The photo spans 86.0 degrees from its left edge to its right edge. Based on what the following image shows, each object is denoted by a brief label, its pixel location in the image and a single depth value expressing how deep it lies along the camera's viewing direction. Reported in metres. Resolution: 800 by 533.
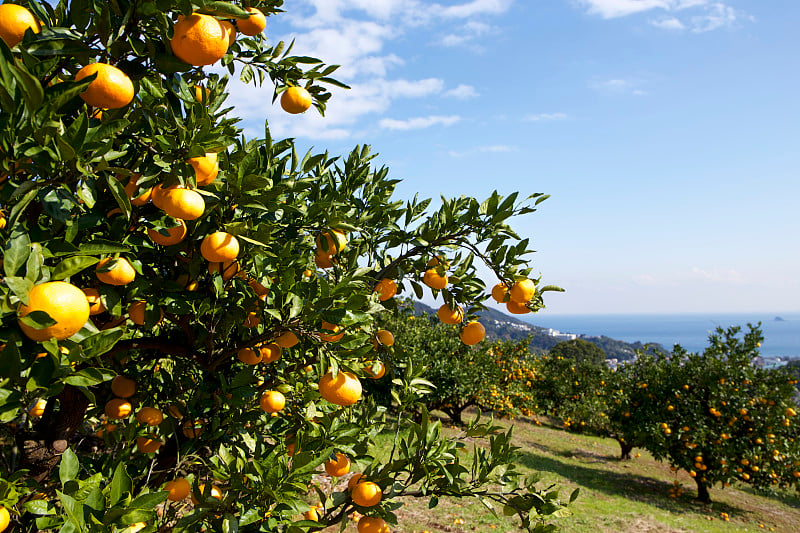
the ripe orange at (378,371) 2.04
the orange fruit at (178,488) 2.15
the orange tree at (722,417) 9.28
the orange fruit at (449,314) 2.63
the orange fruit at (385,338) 2.52
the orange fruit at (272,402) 2.24
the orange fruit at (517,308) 2.43
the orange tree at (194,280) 1.13
